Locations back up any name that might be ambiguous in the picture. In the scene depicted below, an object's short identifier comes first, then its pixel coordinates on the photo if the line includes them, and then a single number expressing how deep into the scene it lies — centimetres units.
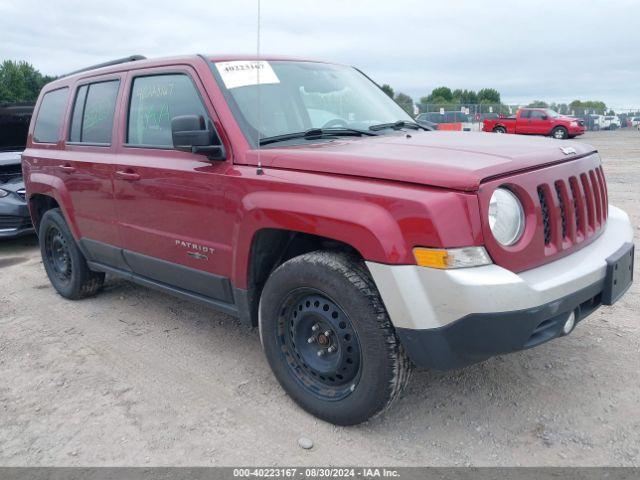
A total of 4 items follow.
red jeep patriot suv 240
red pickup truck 2752
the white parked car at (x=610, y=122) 4400
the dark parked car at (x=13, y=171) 694
